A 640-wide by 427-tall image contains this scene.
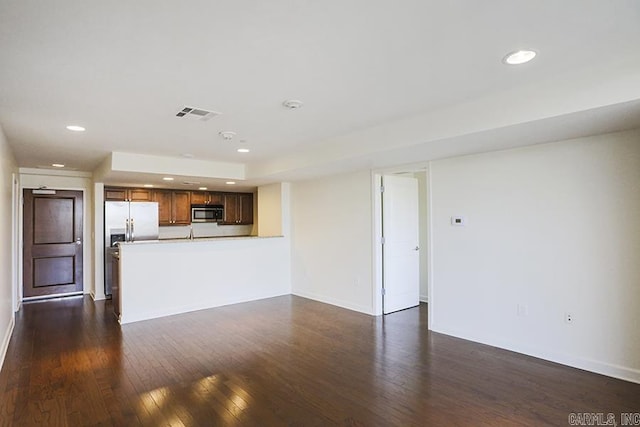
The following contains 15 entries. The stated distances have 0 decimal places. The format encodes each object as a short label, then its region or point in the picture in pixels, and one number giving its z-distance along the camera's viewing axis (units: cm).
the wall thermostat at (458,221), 414
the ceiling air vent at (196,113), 319
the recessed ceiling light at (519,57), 218
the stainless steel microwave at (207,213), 800
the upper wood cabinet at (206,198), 797
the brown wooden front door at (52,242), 639
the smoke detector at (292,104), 301
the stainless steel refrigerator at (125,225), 656
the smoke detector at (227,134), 397
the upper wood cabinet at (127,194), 692
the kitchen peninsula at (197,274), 507
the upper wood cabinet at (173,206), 754
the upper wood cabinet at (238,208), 840
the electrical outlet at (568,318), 333
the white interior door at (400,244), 524
